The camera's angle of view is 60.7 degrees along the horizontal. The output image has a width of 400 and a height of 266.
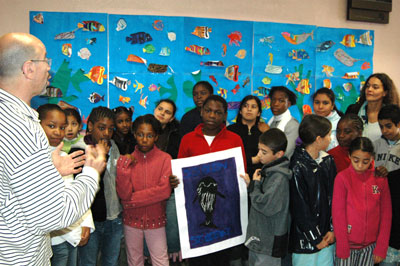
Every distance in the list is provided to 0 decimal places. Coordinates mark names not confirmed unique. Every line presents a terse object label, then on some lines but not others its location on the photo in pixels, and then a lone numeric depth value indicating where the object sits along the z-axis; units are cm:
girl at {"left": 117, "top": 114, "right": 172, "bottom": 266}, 256
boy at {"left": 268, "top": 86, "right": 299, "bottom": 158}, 325
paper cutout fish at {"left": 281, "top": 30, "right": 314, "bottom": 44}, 540
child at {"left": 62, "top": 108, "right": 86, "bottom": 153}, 281
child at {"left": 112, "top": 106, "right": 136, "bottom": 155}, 315
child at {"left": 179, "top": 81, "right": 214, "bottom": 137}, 375
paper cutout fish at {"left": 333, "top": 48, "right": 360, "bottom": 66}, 567
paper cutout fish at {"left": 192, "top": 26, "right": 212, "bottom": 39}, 500
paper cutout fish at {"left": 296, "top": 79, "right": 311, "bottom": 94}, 554
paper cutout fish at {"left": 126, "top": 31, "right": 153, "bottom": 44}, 477
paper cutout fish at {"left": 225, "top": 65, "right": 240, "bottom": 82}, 518
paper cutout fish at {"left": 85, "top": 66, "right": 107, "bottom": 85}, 469
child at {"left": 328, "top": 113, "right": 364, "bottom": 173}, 276
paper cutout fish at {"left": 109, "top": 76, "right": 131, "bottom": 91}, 478
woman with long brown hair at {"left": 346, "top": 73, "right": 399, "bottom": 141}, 318
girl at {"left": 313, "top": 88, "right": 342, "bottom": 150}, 336
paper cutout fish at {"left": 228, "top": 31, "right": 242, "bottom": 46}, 514
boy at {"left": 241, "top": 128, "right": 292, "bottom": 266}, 238
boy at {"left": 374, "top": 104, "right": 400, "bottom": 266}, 255
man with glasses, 127
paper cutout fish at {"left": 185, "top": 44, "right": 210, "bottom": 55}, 498
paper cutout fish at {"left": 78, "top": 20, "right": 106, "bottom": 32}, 462
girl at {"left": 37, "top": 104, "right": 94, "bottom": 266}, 230
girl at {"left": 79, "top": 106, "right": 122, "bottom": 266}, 260
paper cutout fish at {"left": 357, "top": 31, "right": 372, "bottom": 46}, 580
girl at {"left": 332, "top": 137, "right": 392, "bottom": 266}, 239
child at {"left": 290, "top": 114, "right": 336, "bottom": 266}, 241
